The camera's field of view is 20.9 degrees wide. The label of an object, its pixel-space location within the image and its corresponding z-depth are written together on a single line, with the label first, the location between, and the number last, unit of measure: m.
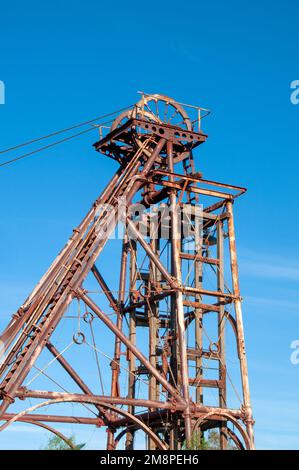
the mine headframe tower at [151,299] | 26.20
